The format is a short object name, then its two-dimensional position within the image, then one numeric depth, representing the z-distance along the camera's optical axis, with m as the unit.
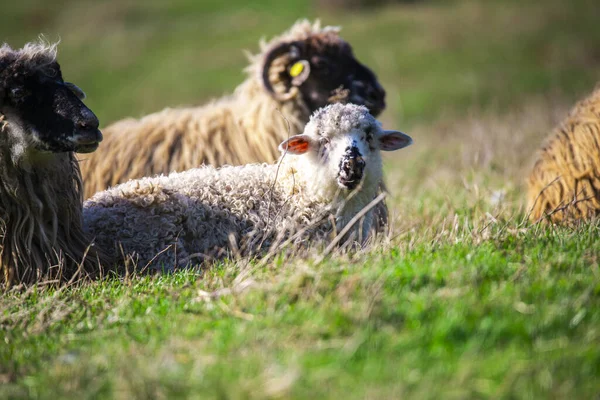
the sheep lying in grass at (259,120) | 15.35
